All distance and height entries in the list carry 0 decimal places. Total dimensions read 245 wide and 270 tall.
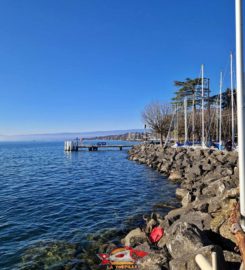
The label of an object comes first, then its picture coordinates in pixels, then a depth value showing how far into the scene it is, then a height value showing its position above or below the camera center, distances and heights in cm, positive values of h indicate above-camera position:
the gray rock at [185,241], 521 -227
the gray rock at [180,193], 1330 -306
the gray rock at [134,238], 720 -301
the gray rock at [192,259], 449 -233
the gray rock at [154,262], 523 -271
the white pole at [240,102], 504 +75
